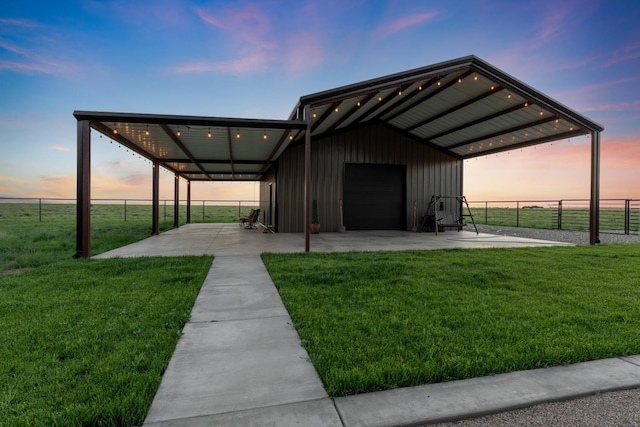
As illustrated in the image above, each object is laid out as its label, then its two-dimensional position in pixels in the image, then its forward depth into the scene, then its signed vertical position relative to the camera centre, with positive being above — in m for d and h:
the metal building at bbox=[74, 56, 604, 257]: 6.61 +1.86
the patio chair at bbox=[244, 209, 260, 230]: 12.75 -0.36
